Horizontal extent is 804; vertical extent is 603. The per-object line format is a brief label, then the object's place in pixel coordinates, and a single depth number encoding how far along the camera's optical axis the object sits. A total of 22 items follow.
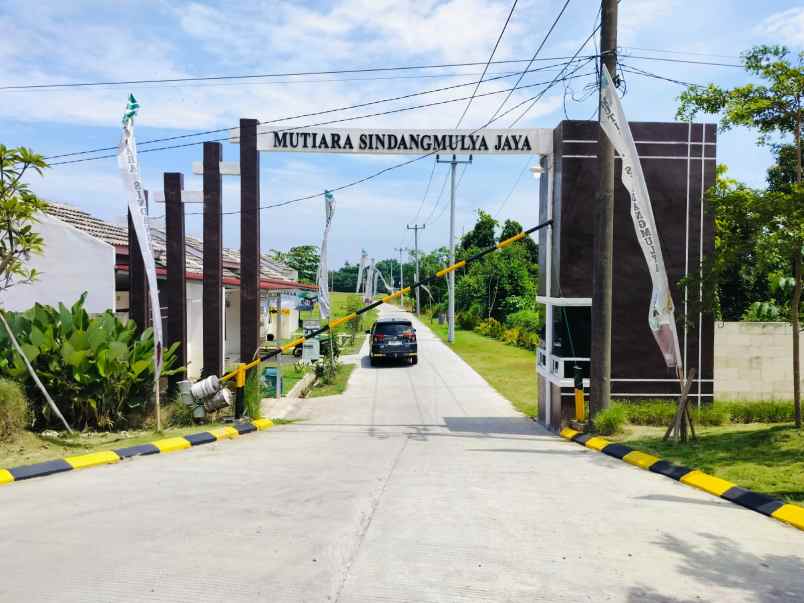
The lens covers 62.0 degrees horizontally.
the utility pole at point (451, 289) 34.09
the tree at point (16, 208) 8.86
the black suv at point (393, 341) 23.78
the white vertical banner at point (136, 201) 10.30
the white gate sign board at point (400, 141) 12.51
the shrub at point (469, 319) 45.41
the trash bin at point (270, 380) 16.30
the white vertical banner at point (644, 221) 9.59
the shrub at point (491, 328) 37.82
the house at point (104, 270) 14.48
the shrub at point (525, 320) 33.84
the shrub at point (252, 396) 12.16
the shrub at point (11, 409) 8.83
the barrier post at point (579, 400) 11.34
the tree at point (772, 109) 8.43
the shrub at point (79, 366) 9.93
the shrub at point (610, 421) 10.38
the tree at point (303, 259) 81.94
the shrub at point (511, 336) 32.22
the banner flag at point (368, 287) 68.59
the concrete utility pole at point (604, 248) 10.55
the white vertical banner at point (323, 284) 19.58
